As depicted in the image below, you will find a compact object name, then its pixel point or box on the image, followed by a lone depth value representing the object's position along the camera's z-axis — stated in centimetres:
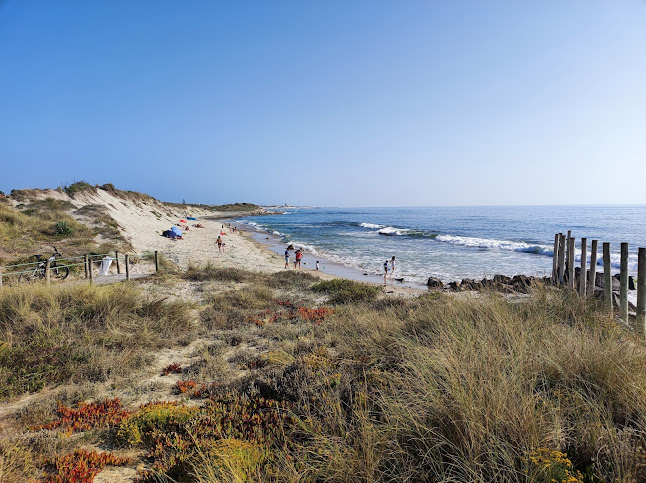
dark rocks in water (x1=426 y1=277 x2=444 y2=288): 1557
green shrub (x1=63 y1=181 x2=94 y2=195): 3384
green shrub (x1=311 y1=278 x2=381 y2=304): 1091
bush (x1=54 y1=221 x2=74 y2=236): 1989
